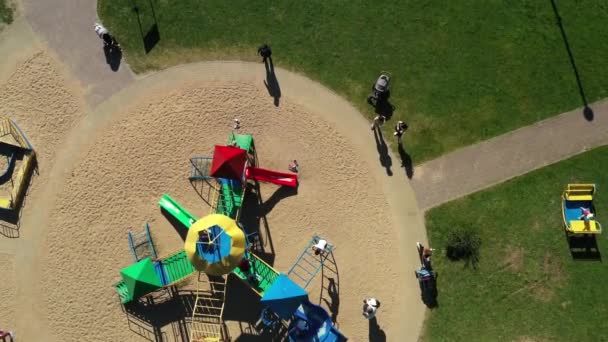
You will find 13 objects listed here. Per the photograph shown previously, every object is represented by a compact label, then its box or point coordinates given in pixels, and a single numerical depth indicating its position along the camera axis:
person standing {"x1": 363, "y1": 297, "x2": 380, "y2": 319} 17.85
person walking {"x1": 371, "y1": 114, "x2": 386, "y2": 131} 18.67
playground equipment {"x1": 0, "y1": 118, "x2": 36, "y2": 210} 19.09
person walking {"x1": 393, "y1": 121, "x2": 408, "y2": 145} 18.48
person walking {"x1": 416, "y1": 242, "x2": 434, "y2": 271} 18.18
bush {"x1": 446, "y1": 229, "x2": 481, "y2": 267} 18.36
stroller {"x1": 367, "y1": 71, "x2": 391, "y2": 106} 18.50
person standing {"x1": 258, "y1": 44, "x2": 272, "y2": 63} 18.81
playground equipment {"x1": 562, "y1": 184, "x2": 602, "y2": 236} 18.11
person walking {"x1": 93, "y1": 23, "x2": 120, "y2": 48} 18.97
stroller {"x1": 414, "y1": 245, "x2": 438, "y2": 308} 18.41
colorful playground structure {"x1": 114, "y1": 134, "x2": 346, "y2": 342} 16.48
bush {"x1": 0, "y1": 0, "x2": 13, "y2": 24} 19.67
